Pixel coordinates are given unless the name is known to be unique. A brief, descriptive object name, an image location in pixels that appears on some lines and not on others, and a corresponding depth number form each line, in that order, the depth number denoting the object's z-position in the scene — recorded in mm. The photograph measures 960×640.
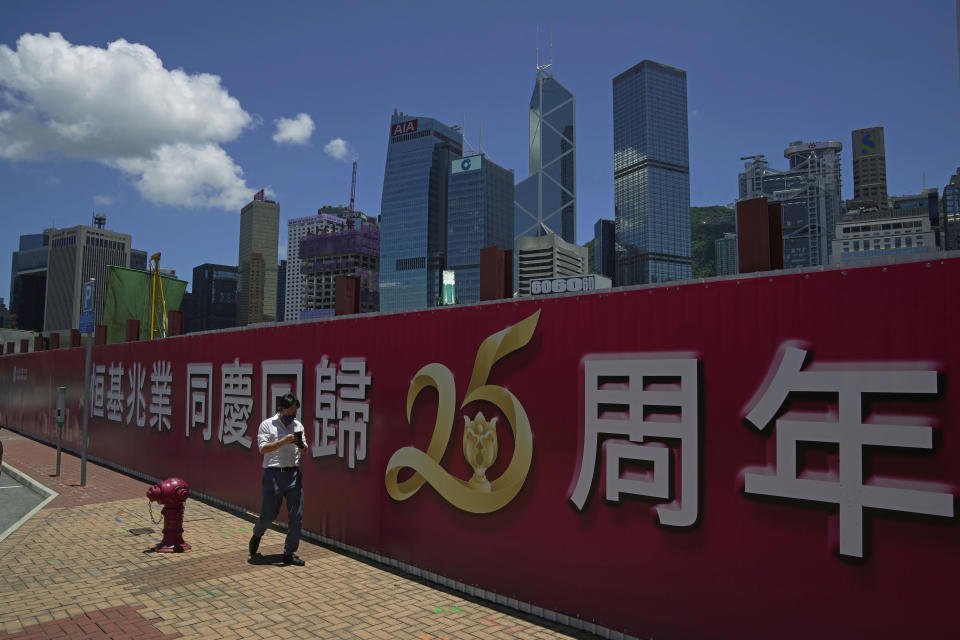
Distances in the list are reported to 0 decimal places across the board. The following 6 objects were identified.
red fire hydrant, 7453
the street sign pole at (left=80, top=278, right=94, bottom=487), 12156
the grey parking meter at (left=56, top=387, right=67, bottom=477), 12258
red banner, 3686
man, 6945
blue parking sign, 13167
